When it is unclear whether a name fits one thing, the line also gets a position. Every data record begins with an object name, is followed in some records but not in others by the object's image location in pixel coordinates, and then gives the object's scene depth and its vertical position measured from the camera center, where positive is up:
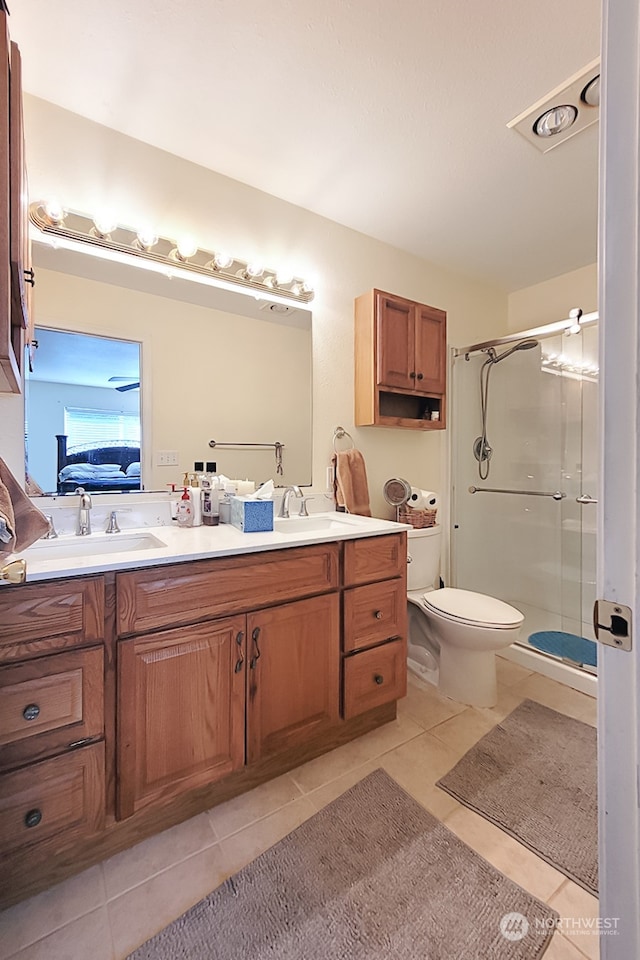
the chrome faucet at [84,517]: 1.50 -0.16
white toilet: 1.83 -0.74
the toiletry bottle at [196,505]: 1.67 -0.13
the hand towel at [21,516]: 0.99 -0.10
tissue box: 1.56 -0.16
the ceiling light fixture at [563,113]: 1.39 +1.33
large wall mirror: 1.51 +0.42
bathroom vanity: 1.03 -0.62
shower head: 2.62 +0.82
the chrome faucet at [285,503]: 1.97 -0.15
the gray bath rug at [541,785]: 1.23 -1.11
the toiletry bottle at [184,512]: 1.64 -0.16
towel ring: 2.22 +0.22
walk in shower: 2.49 -0.04
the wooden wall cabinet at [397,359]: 2.15 +0.62
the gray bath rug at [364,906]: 0.97 -1.13
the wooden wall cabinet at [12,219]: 0.83 +0.57
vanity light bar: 1.50 +0.90
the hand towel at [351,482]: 2.12 -0.05
